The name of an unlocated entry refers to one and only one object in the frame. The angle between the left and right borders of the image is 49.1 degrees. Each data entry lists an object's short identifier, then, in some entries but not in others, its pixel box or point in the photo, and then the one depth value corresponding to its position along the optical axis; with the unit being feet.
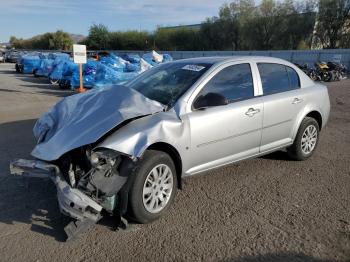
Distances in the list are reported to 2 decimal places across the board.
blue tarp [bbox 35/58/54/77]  73.83
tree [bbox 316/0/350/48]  167.22
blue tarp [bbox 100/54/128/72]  61.36
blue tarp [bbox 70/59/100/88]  55.83
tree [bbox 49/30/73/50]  312.50
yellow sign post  47.11
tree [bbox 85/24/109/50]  260.42
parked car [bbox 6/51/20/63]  155.20
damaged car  12.00
